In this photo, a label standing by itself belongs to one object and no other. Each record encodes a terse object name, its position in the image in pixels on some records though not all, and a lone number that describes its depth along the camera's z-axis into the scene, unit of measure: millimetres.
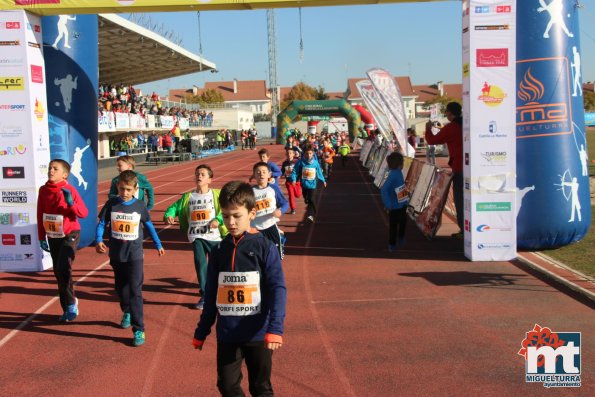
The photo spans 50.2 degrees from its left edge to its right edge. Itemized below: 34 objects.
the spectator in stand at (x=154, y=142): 42019
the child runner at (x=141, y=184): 8469
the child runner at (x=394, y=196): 10742
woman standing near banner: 11188
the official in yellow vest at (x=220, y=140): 57469
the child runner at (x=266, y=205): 7938
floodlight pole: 98062
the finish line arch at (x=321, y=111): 59031
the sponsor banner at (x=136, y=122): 39672
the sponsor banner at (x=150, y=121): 44094
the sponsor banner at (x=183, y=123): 52891
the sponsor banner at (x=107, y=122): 33631
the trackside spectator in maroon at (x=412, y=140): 23906
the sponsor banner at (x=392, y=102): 18844
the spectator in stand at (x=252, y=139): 61531
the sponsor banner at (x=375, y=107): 20966
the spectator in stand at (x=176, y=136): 43597
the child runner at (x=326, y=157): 25359
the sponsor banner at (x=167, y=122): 47925
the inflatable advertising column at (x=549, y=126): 9883
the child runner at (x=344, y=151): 31719
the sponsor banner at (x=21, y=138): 9570
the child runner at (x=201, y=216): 7320
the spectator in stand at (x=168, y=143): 42219
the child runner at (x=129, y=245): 6332
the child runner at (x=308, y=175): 15164
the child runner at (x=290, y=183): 15320
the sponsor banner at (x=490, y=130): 9406
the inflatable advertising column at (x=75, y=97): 10703
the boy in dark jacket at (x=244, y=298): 3980
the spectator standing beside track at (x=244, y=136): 60222
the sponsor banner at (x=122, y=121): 36938
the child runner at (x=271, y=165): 11462
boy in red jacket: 7062
